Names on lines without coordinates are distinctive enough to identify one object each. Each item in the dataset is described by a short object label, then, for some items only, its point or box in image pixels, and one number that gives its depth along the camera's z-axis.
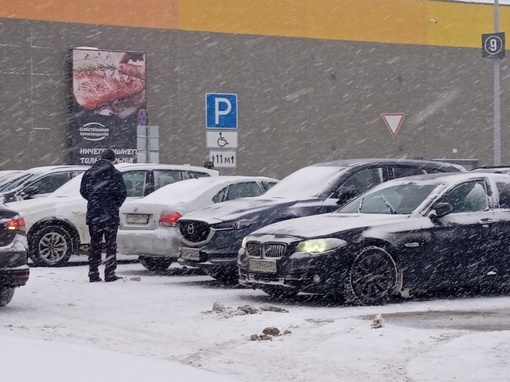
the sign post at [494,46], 28.91
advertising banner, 35.84
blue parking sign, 23.83
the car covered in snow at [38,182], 19.66
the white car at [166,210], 16.39
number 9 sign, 28.91
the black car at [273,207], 14.84
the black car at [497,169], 17.18
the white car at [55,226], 18.47
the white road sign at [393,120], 25.59
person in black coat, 15.59
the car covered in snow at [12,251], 11.54
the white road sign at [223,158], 23.05
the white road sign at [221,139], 23.16
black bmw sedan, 12.60
